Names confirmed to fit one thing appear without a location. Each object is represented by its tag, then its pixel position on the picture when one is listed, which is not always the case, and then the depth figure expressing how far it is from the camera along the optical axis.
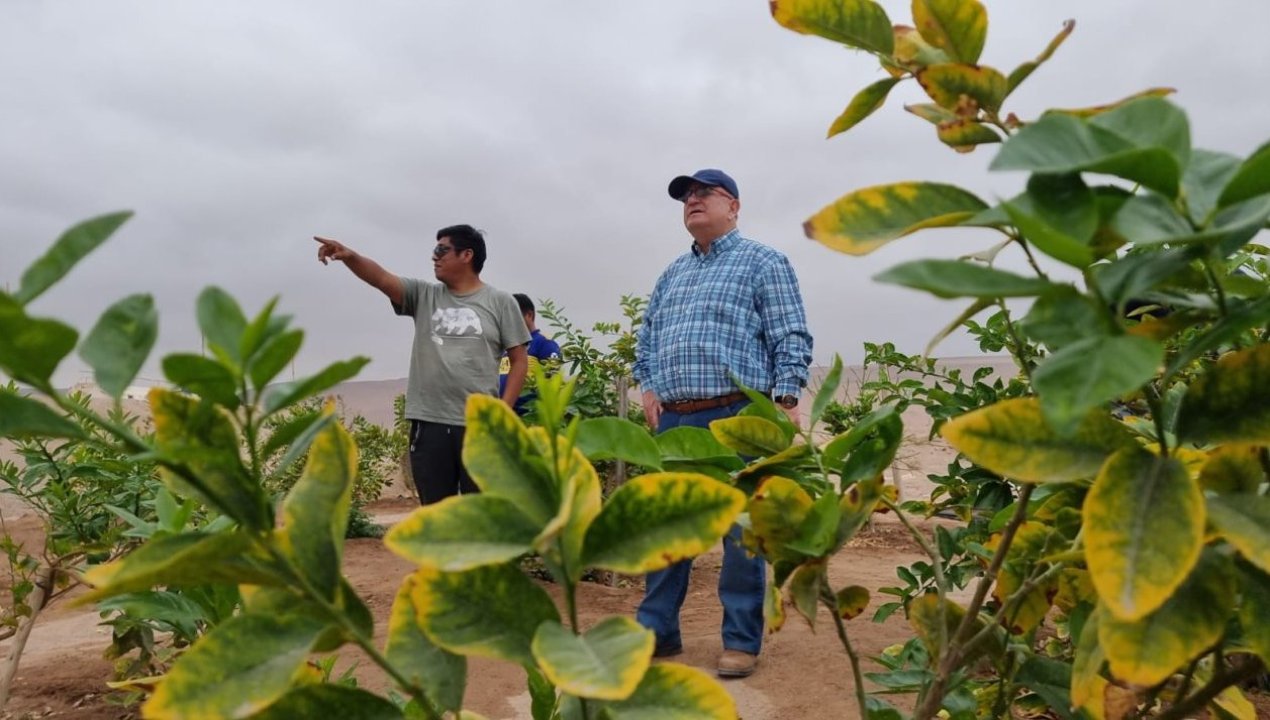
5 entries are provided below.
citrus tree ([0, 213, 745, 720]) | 0.52
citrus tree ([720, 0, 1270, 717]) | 0.51
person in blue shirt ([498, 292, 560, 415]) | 5.76
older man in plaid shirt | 3.84
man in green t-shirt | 4.93
